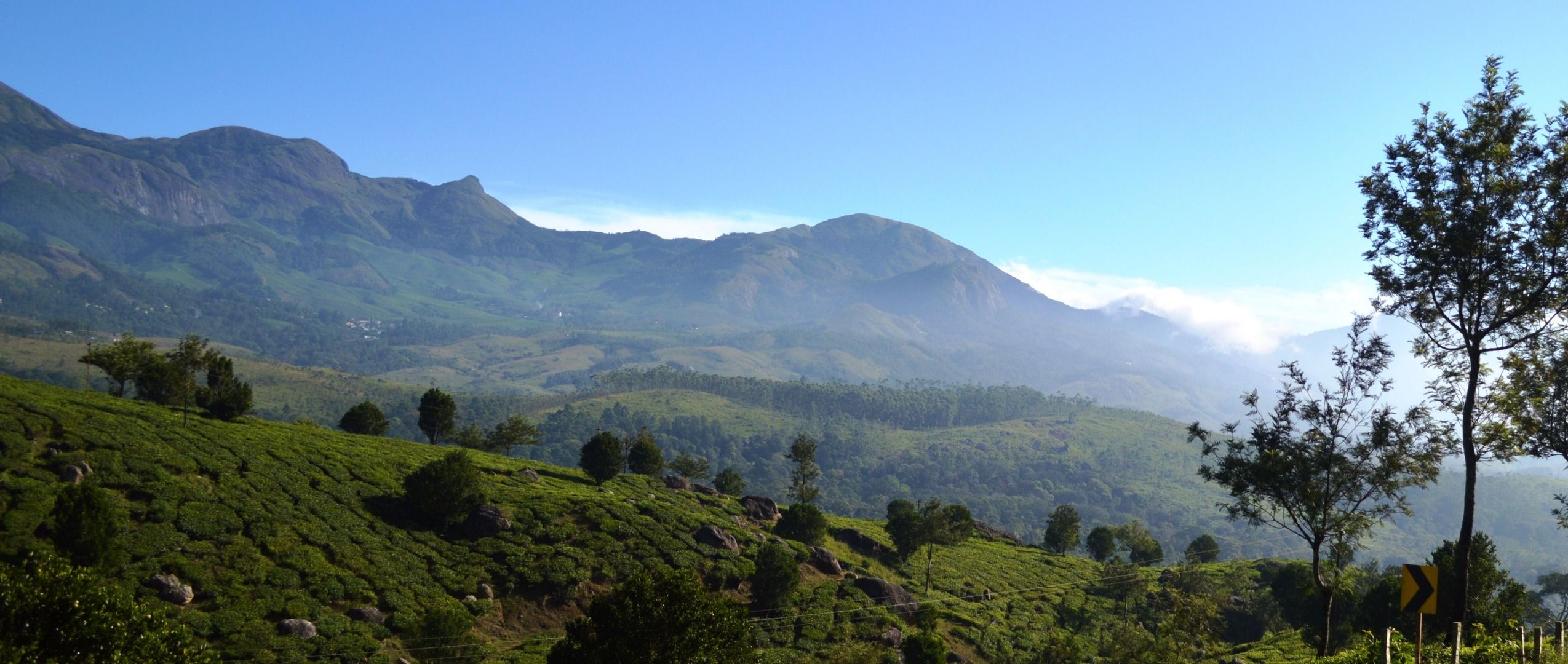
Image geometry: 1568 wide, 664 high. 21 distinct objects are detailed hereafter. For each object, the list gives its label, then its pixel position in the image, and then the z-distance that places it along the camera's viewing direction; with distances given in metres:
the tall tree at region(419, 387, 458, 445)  92.94
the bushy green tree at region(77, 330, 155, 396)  75.62
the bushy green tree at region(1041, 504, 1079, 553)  108.56
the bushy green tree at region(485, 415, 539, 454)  111.25
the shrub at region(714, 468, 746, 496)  103.06
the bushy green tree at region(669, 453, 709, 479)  120.38
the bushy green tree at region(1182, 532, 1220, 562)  112.16
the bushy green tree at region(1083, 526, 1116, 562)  106.62
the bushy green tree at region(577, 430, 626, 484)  75.50
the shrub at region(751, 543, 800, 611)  59.03
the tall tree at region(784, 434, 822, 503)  106.00
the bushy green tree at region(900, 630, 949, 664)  49.59
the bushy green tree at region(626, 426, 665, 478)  91.44
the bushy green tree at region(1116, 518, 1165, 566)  106.25
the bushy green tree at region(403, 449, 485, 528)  55.66
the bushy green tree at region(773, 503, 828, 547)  73.94
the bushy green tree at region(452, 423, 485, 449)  111.25
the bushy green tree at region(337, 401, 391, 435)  87.69
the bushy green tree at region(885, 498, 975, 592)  78.12
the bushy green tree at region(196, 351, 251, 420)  64.75
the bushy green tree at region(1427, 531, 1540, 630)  37.00
